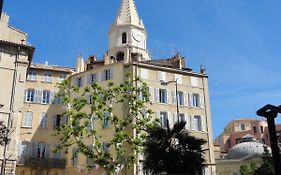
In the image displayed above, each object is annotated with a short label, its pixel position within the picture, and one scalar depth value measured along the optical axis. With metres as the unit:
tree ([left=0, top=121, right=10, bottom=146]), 17.50
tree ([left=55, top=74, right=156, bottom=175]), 29.53
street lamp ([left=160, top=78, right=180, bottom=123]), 39.89
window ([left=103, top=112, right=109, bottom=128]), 40.94
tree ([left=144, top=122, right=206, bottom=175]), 20.08
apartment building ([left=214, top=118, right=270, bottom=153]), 84.38
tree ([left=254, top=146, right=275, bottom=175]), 29.14
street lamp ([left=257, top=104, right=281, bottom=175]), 7.58
